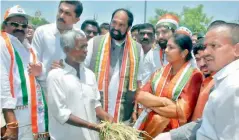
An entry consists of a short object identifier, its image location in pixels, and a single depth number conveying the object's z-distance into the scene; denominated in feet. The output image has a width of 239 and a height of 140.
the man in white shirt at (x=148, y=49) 11.50
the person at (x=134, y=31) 16.44
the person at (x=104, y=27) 17.69
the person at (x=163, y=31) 11.74
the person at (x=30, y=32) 13.15
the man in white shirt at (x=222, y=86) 4.59
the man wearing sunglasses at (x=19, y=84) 7.15
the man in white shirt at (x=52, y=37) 9.09
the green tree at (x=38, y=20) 119.56
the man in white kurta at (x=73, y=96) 6.90
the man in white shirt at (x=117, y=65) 9.59
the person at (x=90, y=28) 14.35
